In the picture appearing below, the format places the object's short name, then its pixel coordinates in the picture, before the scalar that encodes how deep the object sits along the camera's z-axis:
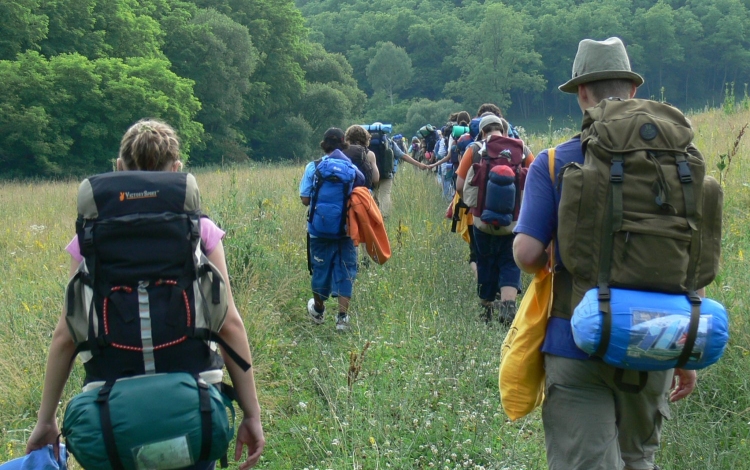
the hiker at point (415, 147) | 20.50
